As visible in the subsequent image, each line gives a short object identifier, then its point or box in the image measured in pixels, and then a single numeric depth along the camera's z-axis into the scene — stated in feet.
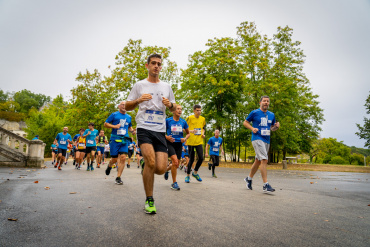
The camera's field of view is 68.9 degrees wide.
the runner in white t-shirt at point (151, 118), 13.25
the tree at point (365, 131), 133.80
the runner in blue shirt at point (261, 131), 22.68
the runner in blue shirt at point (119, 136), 26.99
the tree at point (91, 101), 110.73
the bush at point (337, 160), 213.46
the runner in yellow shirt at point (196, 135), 29.12
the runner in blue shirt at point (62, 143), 48.16
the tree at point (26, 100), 323.16
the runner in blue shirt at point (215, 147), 38.27
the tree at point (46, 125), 143.43
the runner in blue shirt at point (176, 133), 23.65
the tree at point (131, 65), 104.06
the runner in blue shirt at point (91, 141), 46.44
